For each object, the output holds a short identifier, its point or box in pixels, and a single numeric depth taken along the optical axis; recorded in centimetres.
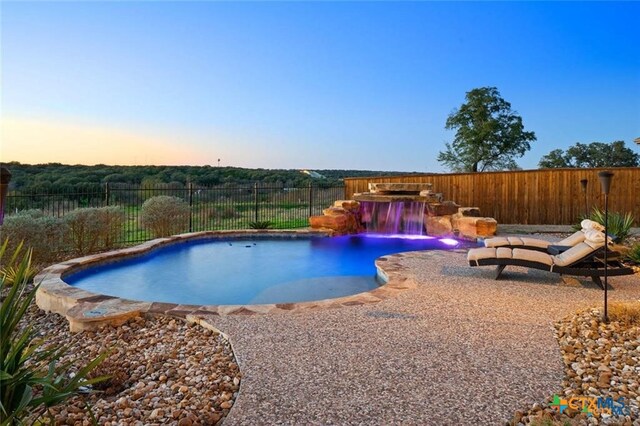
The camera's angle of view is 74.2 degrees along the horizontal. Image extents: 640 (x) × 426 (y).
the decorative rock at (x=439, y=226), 1173
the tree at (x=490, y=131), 2505
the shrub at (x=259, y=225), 1264
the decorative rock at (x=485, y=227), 1065
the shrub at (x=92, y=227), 851
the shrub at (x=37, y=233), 727
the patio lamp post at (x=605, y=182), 409
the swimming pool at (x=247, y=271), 655
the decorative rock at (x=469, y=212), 1148
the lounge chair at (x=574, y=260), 550
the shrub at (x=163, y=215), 1064
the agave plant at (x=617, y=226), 839
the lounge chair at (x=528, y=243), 638
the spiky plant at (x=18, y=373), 195
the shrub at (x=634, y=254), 709
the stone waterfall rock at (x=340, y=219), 1205
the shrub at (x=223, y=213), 1815
